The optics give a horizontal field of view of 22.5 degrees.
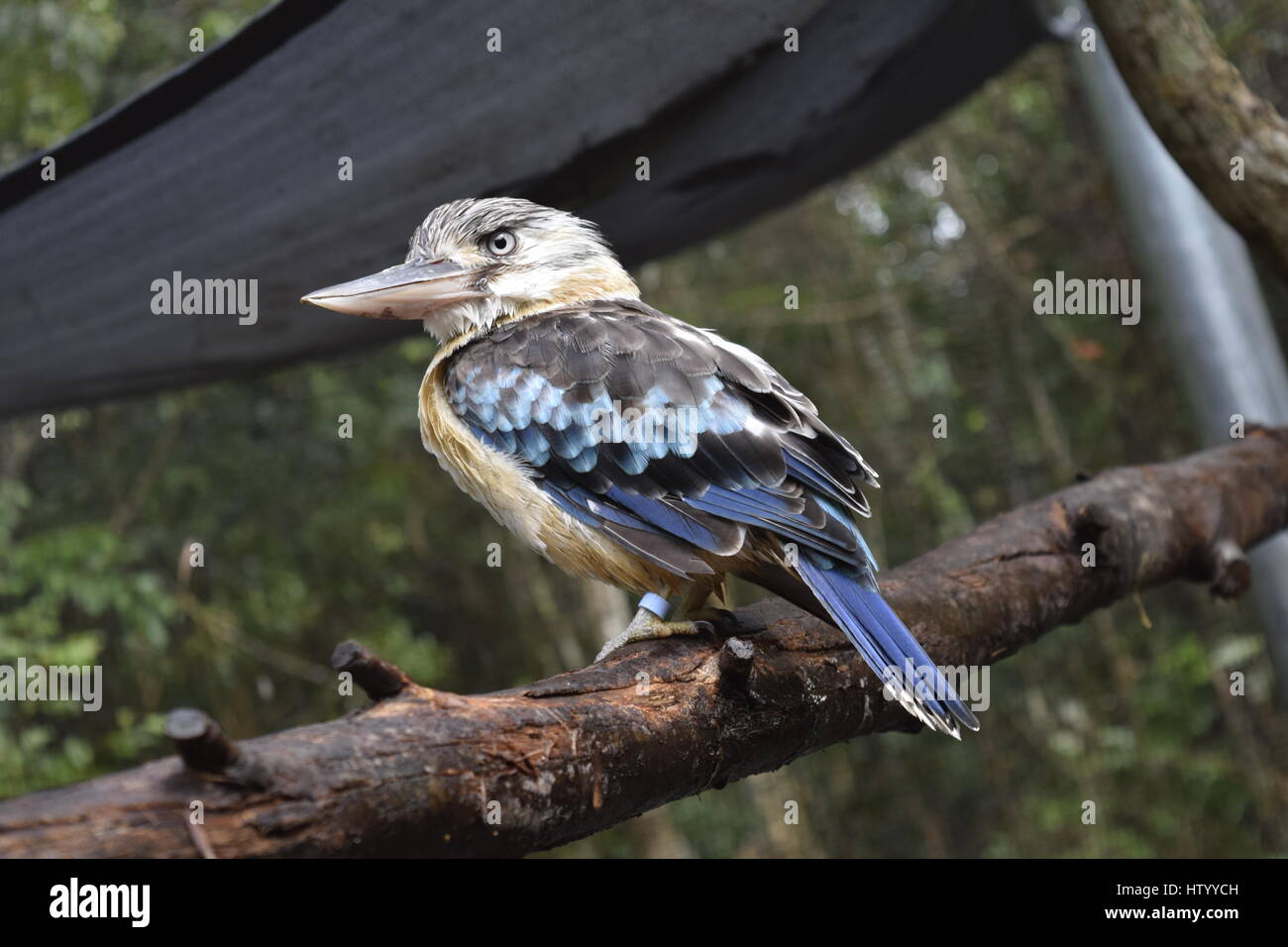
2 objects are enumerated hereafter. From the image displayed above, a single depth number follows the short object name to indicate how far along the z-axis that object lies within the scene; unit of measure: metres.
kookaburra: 1.18
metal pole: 1.48
